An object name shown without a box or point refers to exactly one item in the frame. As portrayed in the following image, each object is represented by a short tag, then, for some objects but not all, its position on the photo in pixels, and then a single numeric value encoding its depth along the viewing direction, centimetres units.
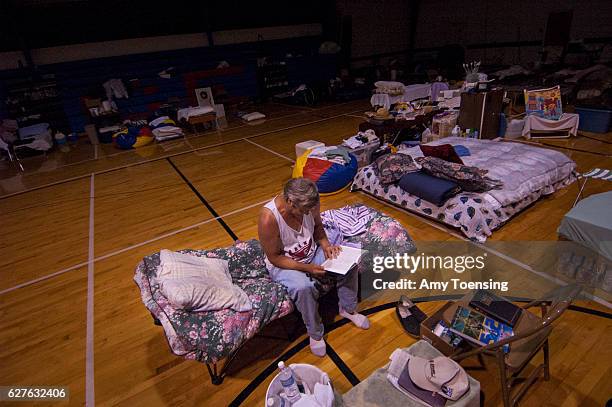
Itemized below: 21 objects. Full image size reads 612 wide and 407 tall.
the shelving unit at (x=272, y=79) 1220
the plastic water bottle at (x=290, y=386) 180
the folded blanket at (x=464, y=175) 357
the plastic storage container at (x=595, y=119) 610
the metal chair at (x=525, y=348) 169
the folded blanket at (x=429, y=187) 360
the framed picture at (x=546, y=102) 618
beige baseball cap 171
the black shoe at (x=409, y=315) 254
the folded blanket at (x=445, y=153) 404
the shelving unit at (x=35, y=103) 894
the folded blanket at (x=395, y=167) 412
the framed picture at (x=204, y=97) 1012
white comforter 370
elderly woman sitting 226
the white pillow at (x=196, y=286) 219
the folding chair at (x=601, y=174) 342
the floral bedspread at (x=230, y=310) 209
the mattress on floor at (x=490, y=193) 347
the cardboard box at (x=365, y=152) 534
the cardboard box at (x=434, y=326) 216
